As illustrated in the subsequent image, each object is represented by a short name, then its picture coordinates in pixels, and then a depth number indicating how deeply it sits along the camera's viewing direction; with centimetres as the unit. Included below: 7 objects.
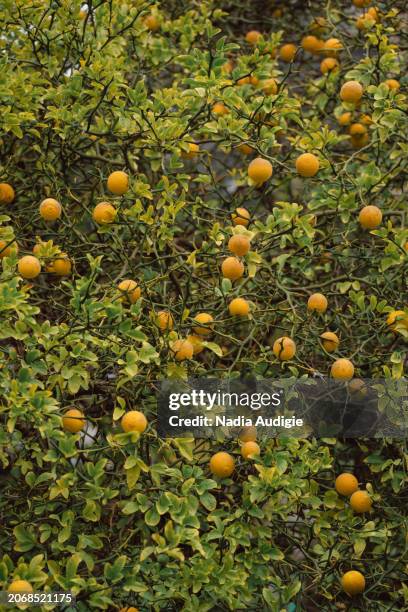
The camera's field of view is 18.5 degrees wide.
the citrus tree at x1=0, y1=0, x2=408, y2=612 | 210
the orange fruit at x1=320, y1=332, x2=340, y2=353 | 232
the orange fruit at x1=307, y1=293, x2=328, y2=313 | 234
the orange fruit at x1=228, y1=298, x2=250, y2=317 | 224
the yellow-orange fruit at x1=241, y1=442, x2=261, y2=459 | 217
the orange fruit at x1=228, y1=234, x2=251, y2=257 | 223
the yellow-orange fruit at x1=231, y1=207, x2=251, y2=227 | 243
